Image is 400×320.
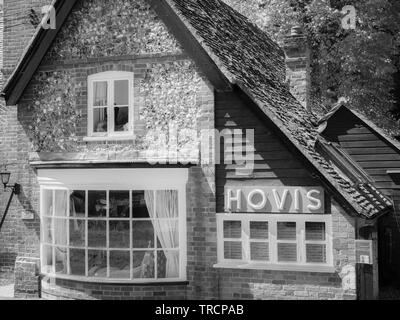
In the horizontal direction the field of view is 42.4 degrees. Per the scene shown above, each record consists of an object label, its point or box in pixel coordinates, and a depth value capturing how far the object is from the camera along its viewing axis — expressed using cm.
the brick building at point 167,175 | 995
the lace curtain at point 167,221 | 1050
